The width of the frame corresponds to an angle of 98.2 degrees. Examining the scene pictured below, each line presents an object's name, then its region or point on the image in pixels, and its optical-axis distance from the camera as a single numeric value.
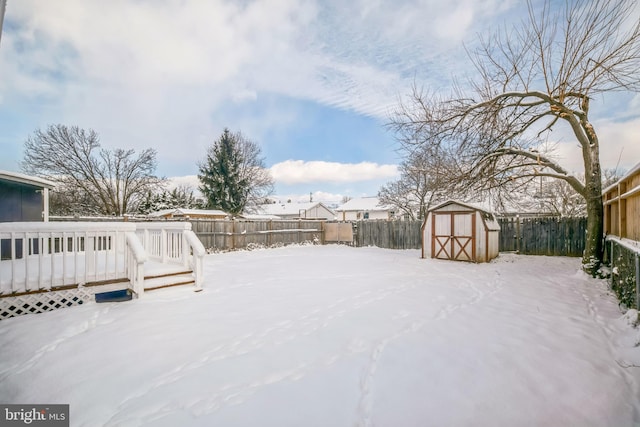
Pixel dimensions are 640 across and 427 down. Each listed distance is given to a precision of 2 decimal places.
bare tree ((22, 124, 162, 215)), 15.80
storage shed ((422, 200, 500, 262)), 8.70
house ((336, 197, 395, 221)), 31.48
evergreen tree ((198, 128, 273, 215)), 21.42
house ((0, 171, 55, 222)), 6.18
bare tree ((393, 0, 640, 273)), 4.95
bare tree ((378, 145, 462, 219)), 7.12
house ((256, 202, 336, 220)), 34.91
